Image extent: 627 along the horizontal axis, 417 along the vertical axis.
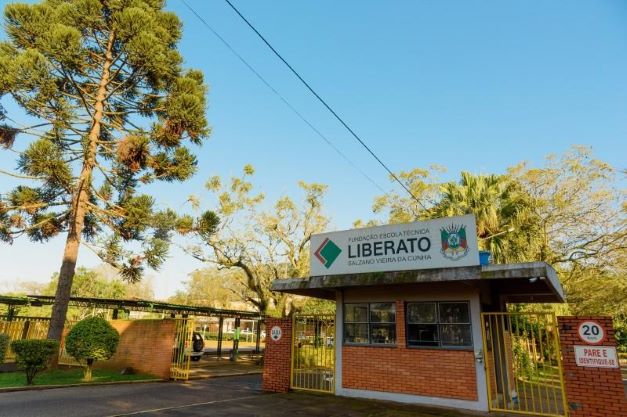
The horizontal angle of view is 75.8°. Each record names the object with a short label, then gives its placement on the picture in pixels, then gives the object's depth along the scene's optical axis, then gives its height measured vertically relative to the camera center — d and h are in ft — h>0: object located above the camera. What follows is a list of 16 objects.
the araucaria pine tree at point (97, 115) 48.08 +26.57
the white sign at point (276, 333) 38.58 -0.57
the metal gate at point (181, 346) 46.75 -2.46
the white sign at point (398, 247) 30.53 +6.53
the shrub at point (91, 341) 41.78 -1.82
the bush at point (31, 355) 37.47 -3.00
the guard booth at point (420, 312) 29.68 +1.44
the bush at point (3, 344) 41.11 -2.35
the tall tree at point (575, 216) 77.41 +22.13
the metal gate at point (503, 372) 28.32 -3.21
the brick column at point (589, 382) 24.56 -2.91
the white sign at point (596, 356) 25.19 -1.36
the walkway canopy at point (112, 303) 57.66 +2.95
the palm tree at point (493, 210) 62.64 +18.84
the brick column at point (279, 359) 37.40 -2.94
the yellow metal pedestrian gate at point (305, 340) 37.66 -1.17
